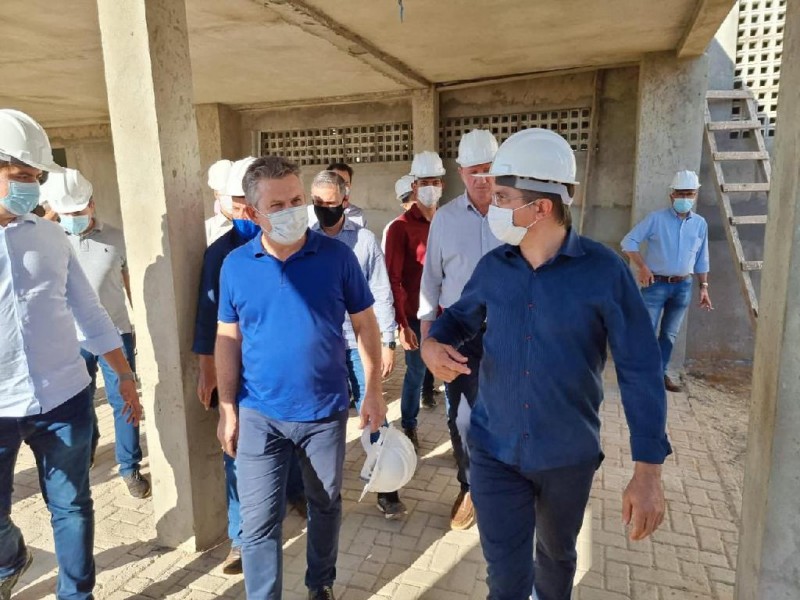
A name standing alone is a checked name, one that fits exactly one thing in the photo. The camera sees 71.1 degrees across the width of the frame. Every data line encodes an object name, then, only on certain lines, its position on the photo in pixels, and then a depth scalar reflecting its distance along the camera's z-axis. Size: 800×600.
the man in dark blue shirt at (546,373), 1.76
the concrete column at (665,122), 5.71
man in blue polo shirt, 2.23
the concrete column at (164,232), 2.68
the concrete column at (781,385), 1.64
